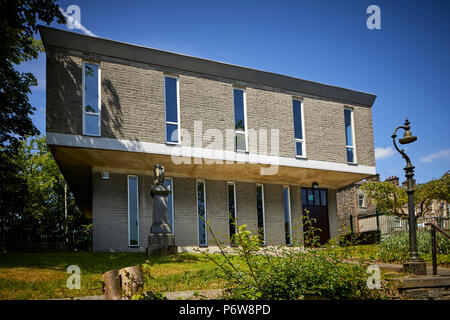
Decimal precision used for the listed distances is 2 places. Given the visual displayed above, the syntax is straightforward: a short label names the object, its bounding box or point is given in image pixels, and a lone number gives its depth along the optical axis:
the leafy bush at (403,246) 11.40
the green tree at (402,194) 16.94
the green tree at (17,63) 10.95
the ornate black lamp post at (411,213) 7.83
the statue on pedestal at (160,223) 11.94
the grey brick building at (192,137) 12.89
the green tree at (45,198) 25.64
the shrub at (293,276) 5.15
